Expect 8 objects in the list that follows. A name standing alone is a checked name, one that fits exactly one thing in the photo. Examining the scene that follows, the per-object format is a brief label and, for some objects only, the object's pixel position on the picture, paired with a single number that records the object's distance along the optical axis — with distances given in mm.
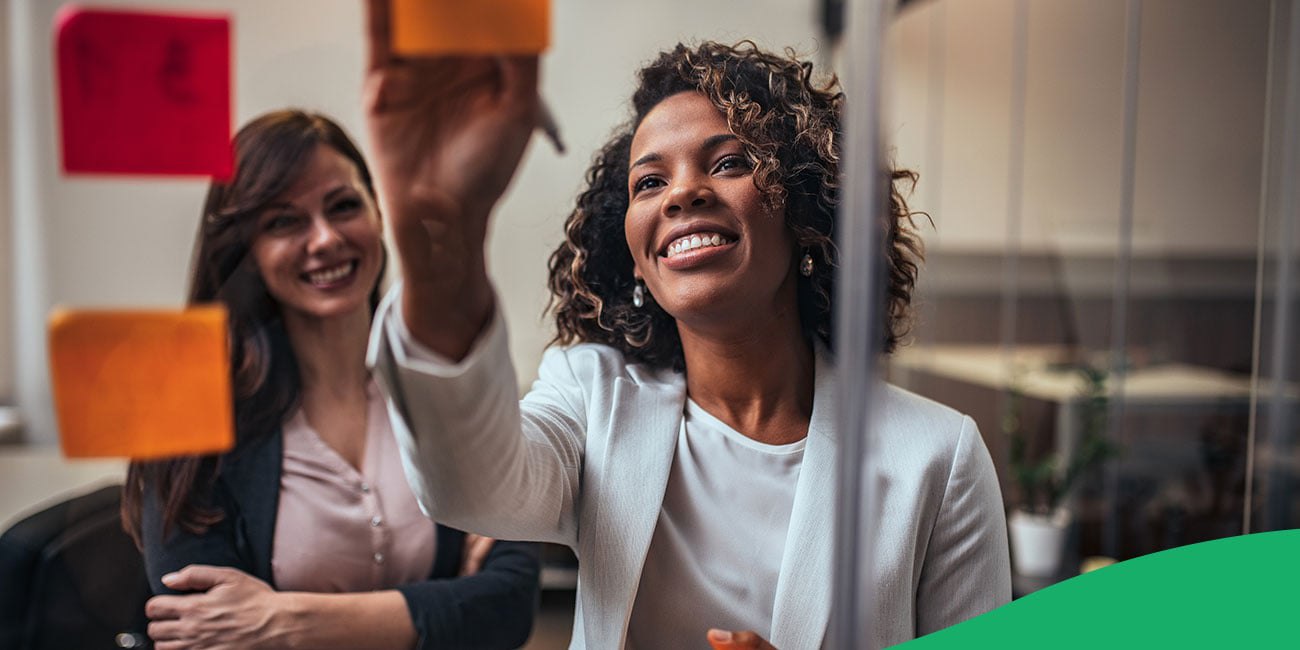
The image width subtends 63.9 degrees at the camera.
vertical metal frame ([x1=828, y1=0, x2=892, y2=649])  502
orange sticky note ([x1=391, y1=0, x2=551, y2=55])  485
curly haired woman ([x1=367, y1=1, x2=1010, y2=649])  589
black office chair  551
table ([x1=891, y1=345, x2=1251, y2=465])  2295
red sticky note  478
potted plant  2373
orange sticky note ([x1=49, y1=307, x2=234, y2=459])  482
